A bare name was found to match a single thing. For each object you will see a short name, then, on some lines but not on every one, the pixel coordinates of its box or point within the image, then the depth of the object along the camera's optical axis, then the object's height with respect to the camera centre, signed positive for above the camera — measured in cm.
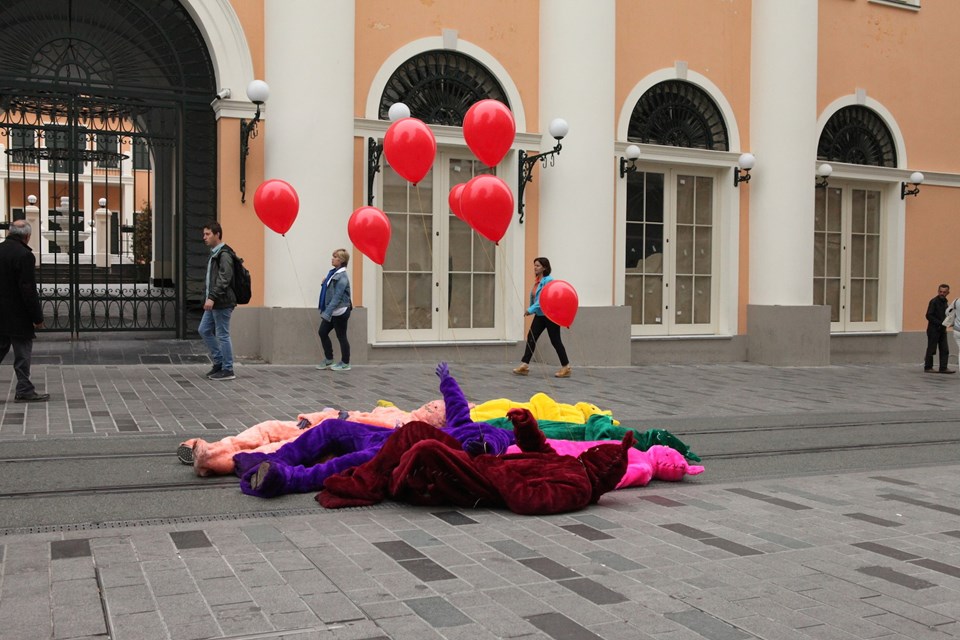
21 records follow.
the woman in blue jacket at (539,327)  1342 -43
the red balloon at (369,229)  891 +59
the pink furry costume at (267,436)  652 -102
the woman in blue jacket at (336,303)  1290 -12
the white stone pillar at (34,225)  2485 +168
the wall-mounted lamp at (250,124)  1284 +230
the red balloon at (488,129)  794 +136
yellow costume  790 -94
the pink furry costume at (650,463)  668 -116
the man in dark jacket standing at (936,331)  1716 -56
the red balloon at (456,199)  846 +86
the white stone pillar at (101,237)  1334 +142
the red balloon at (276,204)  1012 +93
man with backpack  1160 -12
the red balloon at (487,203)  782 +74
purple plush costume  608 -103
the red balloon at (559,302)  911 -6
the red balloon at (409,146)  799 +121
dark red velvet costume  579 -110
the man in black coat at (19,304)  952 -13
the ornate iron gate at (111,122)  1303 +235
